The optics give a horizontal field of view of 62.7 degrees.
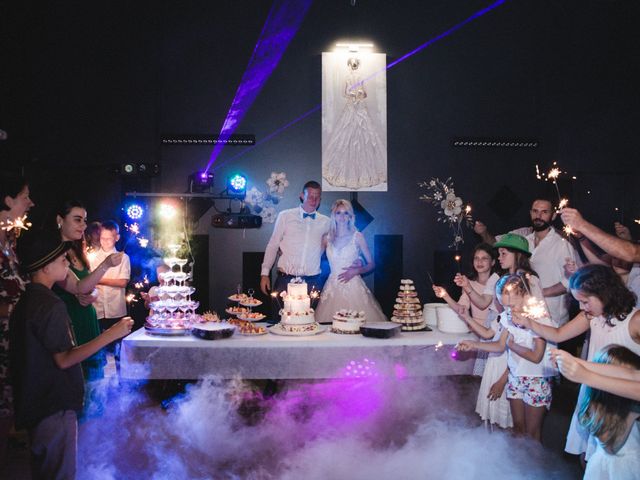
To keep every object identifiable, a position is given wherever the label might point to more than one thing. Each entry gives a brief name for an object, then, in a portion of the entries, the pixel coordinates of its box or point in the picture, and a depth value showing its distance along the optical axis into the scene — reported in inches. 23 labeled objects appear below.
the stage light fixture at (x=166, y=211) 271.0
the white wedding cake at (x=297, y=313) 164.4
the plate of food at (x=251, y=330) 163.9
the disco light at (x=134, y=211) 260.1
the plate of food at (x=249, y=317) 173.9
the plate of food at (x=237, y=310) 176.2
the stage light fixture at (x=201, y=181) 260.4
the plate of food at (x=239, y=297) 182.5
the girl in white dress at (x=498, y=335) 142.5
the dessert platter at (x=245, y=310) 174.6
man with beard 204.7
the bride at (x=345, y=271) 212.4
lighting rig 249.6
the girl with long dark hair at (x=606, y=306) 111.0
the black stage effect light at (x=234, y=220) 248.7
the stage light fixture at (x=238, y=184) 259.9
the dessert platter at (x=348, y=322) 165.8
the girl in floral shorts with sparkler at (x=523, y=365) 132.5
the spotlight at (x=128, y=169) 256.4
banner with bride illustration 278.2
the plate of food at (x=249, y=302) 178.2
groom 224.7
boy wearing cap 97.0
